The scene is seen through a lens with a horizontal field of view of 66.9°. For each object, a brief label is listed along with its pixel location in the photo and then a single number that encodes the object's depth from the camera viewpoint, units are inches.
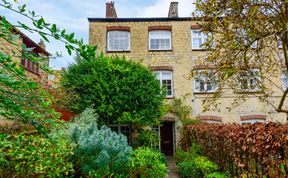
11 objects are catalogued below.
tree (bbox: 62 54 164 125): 426.3
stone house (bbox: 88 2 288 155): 573.9
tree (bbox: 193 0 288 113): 192.5
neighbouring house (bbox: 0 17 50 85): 456.5
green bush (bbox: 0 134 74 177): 195.9
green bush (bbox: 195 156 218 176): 297.4
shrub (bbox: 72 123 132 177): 226.7
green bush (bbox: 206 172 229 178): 258.5
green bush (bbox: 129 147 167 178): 266.7
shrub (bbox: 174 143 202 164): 379.6
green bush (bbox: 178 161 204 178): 315.9
